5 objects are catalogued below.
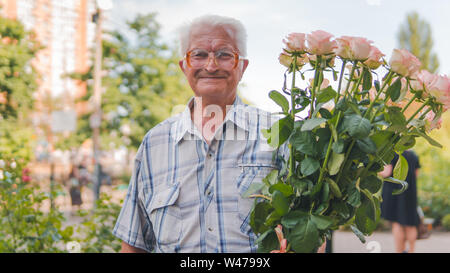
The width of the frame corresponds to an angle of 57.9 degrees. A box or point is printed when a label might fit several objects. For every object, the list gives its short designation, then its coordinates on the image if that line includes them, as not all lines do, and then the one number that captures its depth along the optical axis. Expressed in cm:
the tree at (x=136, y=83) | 1050
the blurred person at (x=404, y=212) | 524
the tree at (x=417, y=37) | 3044
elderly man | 138
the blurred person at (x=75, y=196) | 875
